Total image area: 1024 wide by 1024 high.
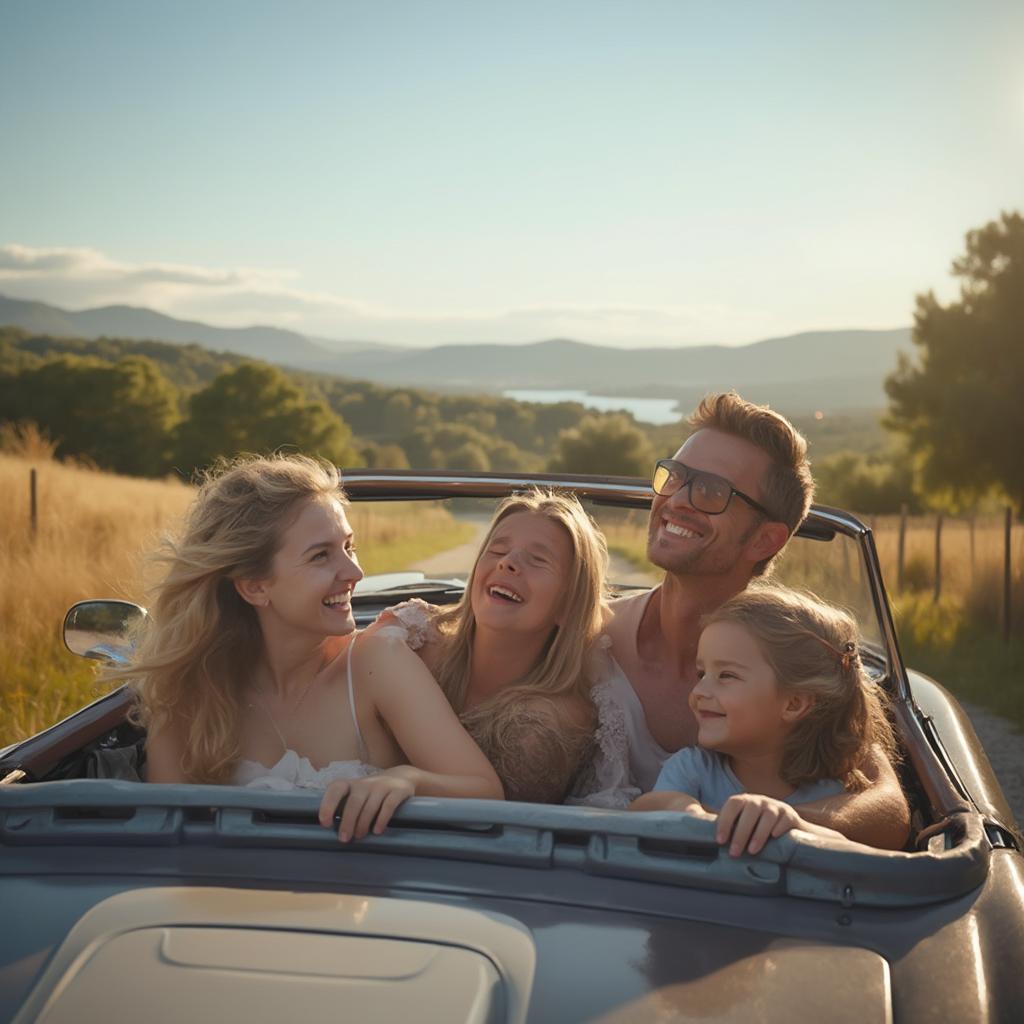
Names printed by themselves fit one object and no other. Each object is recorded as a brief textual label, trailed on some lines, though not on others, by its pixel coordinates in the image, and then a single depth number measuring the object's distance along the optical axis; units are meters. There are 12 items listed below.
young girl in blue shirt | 2.15
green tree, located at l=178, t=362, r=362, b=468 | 43.97
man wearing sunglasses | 2.71
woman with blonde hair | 2.23
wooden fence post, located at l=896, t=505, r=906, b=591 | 12.96
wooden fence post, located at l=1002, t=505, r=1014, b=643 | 10.67
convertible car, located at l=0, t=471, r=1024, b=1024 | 1.24
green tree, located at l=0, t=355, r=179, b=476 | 45.47
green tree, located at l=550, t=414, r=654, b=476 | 47.78
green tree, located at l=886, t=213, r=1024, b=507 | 14.32
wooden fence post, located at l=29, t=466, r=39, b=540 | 9.09
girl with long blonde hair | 2.31
